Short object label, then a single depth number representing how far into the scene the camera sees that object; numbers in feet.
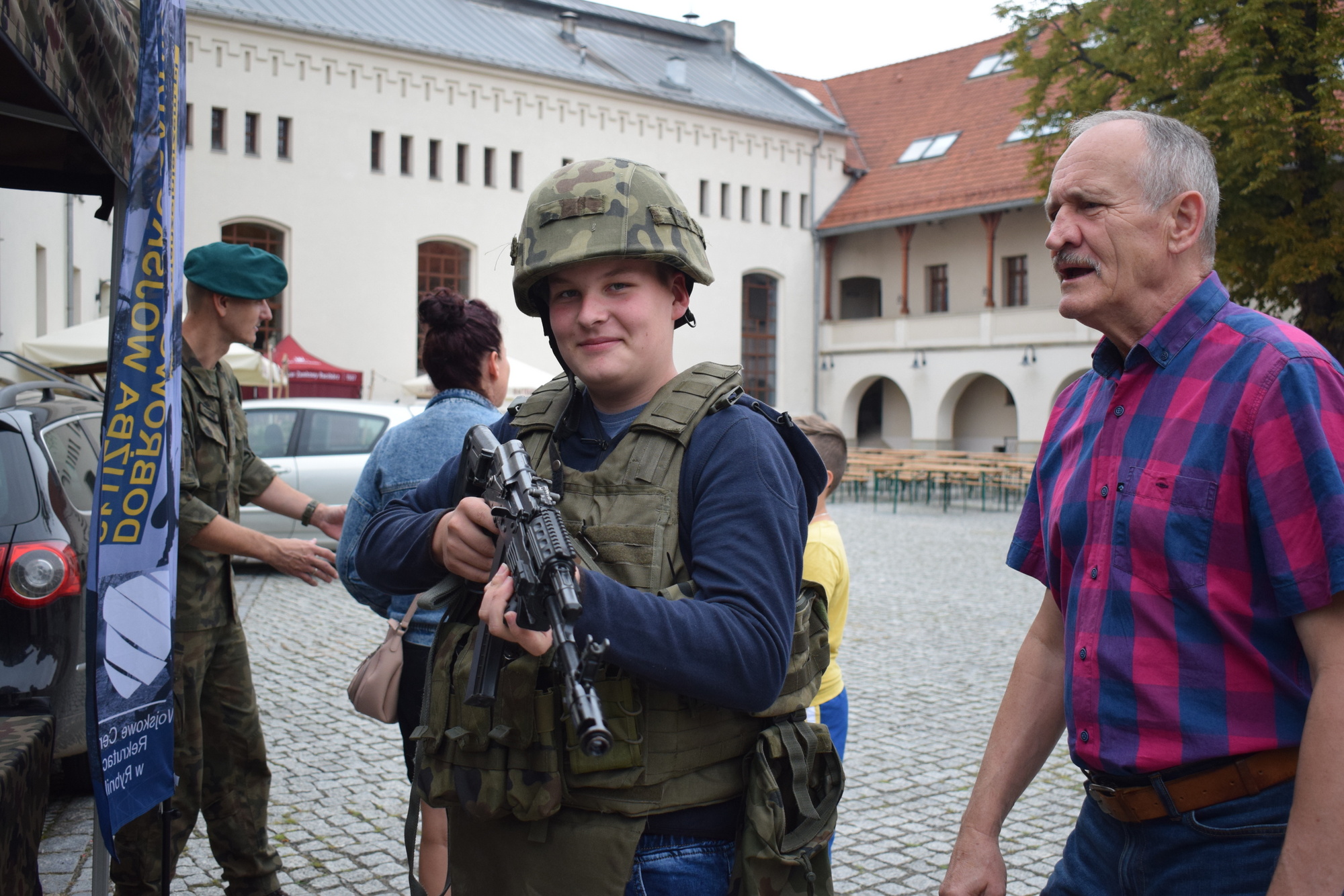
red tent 85.71
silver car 39.52
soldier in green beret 11.60
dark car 12.45
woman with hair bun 11.15
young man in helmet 5.77
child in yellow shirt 11.55
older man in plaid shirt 5.58
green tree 53.11
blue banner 8.82
